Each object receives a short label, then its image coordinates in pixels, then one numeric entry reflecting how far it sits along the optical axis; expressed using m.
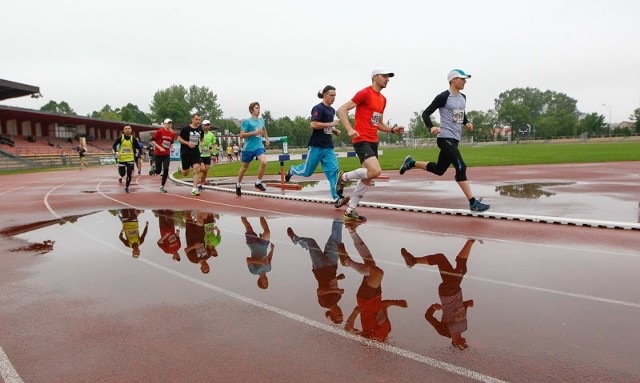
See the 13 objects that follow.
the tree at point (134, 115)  140.12
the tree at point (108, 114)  139.82
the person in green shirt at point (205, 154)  13.75
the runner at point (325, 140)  8.70
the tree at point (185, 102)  130.62
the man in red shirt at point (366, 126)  7.28
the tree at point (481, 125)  117.89
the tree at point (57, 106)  172.12
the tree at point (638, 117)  84.54
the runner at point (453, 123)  7.37
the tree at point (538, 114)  114.81
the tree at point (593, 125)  97.91
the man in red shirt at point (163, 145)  12.84
